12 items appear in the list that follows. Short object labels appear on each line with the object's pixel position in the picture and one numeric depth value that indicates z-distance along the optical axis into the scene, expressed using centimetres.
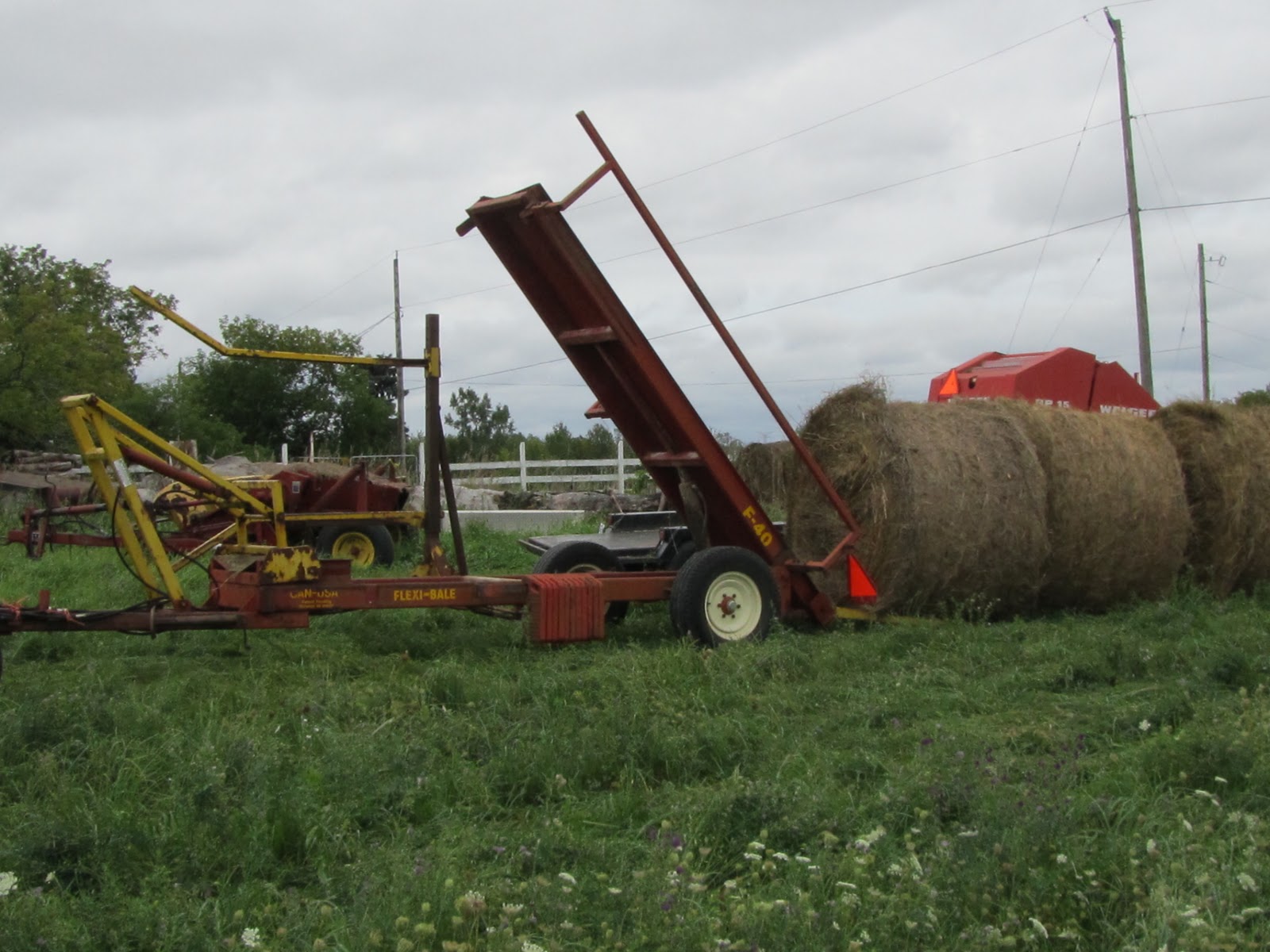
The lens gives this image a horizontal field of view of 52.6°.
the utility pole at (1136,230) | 2288
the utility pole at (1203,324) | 4212
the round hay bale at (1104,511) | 915
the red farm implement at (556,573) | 687
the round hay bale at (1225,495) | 990
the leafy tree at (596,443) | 4012
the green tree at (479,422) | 5197
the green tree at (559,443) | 4266
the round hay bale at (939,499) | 855
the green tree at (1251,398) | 1114
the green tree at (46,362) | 2405
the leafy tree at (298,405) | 4197
